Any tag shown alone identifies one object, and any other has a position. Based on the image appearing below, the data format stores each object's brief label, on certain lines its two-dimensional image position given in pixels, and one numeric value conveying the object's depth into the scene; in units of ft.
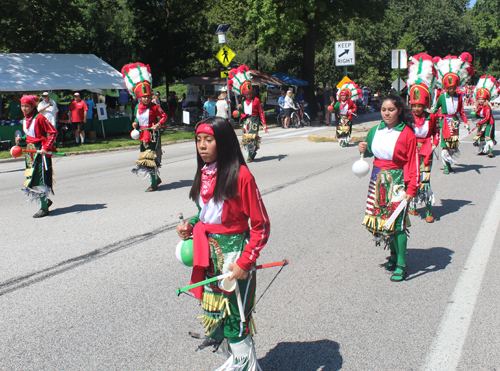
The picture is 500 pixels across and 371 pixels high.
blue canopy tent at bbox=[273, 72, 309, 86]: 95.96
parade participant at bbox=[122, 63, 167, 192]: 30.22
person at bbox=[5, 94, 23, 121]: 58.13
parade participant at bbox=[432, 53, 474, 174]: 32.48
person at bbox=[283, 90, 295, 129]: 78.59
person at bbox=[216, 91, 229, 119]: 59.72
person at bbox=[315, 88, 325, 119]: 93.56
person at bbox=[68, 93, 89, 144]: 57.62
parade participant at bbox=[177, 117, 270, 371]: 9.39
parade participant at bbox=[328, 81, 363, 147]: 50.44
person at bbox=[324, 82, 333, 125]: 96.22
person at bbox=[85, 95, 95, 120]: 63.10
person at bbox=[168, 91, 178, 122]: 93.20
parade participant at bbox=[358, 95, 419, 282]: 15.43
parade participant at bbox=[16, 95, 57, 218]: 24.30
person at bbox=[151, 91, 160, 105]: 60.76
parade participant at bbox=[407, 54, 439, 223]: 21.24
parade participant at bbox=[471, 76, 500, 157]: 41.60
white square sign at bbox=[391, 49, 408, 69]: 60.59
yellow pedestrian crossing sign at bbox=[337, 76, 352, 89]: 51.13
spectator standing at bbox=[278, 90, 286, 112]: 80.40
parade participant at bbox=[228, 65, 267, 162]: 40.68
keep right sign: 59.09
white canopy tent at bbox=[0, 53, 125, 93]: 58.34
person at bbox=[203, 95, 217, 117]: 68.72
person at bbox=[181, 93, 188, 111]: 91.78
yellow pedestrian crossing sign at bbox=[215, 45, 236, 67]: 57.98
